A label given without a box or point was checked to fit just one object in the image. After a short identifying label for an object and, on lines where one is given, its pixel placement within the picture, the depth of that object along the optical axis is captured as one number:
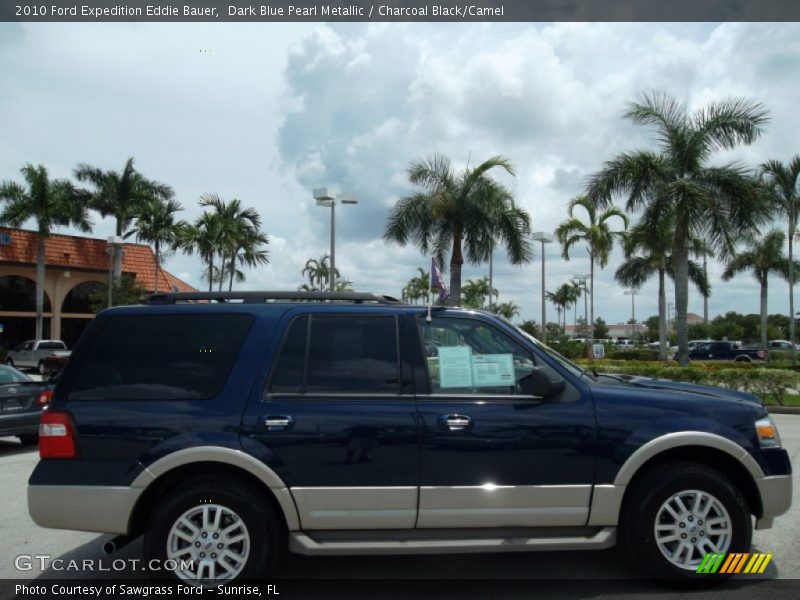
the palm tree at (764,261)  42.41
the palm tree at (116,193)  40.16
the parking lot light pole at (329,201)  19.88
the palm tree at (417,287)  70.00
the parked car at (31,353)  31.22
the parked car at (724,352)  38.94
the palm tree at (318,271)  69.31
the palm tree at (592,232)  32.19
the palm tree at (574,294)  89.31
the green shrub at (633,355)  37.00
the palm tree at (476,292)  68.94
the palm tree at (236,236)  35.06
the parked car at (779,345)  50.81
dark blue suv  4.30
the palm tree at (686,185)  20.53
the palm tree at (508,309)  93.06
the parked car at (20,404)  9.93
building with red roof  37.47
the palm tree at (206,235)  34.78
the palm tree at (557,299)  93.69
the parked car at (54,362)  24.67
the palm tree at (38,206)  36.22
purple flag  8.03
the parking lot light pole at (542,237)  27.06
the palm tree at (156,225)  39.16
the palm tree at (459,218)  23.77
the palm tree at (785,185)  28.28
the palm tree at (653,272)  35.25
